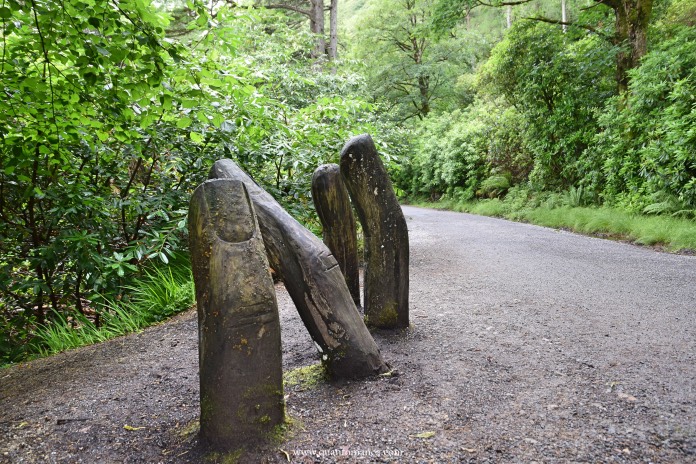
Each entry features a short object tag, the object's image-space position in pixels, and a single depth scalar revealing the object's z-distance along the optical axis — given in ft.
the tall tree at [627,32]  28.50
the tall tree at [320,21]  41.16
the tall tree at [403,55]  78.28
